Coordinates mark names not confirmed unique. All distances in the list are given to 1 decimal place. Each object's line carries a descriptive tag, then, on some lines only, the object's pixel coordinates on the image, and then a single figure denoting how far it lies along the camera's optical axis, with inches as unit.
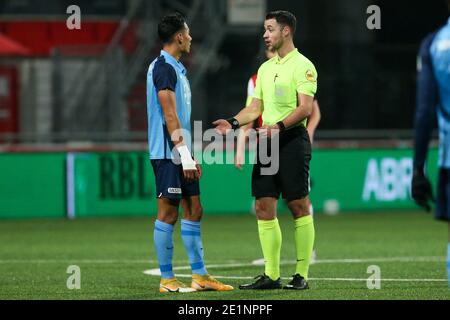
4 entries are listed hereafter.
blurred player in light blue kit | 562.6
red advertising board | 1993.1
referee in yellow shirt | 786.8
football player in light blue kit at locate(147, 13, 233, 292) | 761.0
